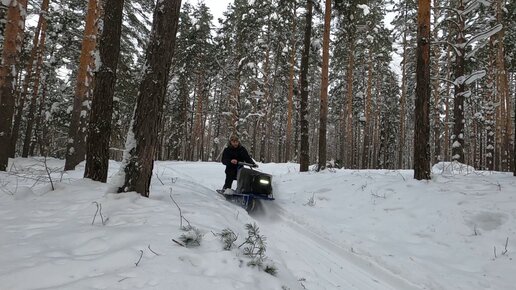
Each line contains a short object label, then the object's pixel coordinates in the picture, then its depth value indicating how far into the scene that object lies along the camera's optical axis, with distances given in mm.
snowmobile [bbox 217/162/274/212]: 8305
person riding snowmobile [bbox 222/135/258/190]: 9609
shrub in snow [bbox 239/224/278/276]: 3798
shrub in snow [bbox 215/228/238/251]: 4002
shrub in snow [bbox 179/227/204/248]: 3824
